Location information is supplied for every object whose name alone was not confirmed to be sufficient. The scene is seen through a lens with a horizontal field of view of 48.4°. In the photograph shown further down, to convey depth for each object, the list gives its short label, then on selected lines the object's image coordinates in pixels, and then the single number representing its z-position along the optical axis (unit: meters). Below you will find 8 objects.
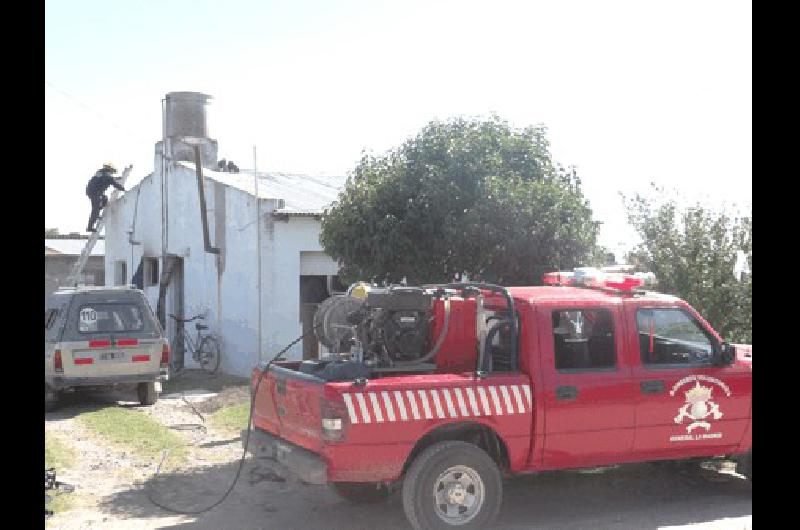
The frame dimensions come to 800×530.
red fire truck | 6.21
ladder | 17.75
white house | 15.69
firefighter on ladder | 19.95
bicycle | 16.84
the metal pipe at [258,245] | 15.40
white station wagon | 12.20
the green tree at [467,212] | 9.76
